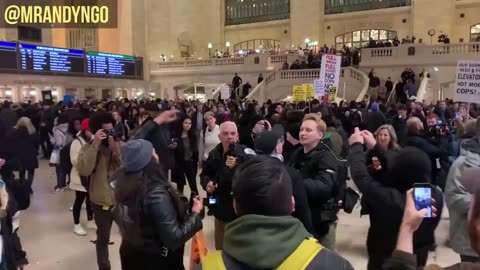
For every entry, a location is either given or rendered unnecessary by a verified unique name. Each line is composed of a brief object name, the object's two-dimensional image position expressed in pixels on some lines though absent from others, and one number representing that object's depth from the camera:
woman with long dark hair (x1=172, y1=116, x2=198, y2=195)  7.66
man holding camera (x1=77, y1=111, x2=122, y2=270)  4.50
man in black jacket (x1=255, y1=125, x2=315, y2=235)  3.07
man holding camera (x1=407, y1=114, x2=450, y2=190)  6.07
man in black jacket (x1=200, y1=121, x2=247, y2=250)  4.04
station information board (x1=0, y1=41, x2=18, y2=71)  19.61
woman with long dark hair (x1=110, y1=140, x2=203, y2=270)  2.80
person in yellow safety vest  1.57
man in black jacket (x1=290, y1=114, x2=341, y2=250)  3.47
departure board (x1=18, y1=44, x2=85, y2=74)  20.81
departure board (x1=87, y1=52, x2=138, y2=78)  24.17
